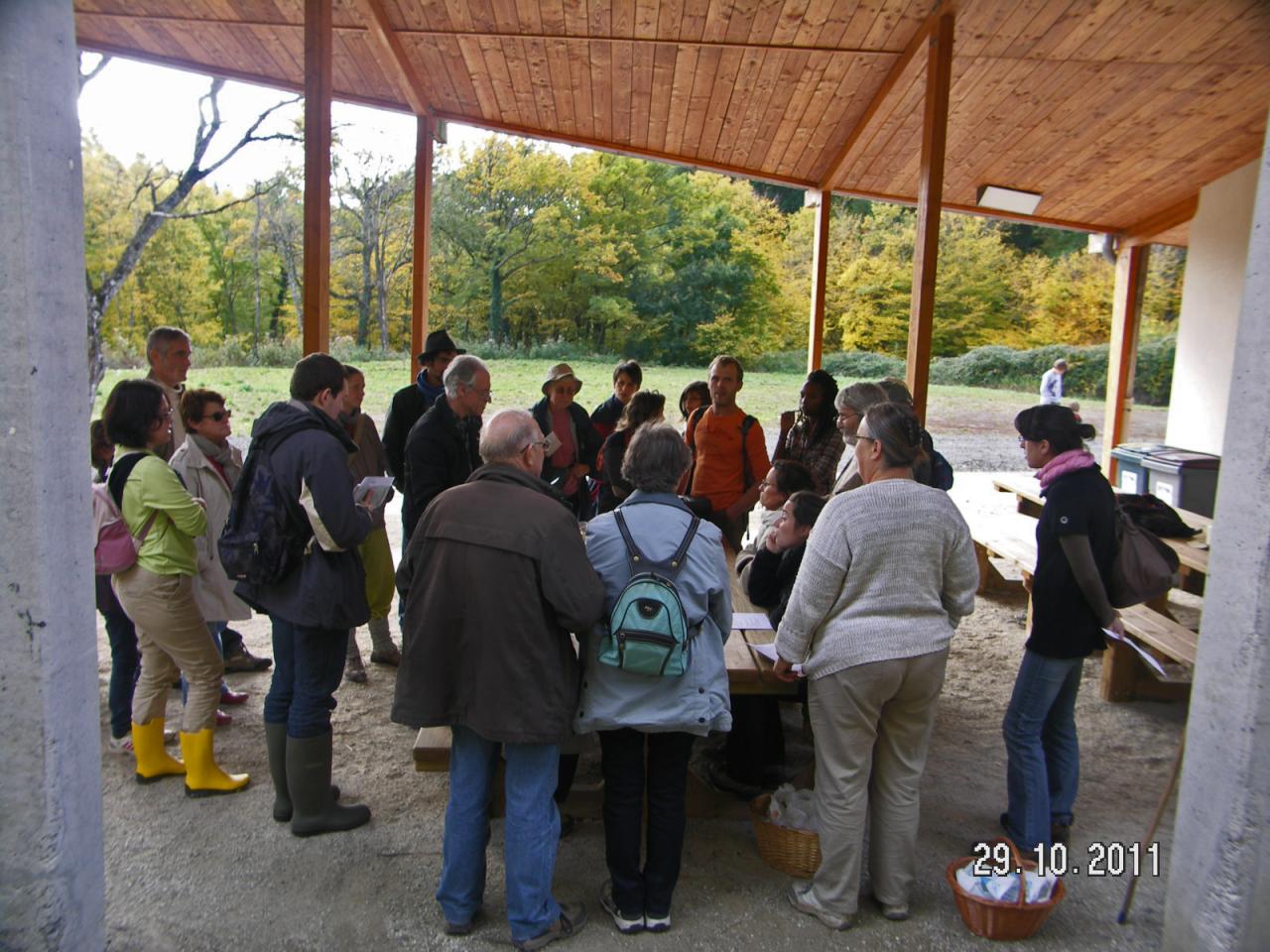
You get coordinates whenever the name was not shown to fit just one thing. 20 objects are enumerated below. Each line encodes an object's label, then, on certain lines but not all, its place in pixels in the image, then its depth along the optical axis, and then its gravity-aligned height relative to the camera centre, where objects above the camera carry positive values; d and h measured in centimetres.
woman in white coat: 384 -57
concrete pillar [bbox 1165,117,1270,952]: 211 -71
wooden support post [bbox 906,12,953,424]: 546 +86
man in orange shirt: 515 -51
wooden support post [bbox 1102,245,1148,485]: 1095 +51
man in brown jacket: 252 -78
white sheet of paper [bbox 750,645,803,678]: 316 -98
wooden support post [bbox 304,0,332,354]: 472 +98
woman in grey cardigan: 266 -79
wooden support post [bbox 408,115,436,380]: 737 +103
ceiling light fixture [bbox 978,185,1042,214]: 908 +178
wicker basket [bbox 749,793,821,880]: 310 -163
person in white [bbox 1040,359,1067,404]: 1570 -7
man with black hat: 483 -25
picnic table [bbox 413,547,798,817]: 305 -129
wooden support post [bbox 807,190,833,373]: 835 +78
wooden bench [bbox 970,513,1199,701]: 457 -141
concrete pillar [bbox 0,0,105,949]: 198 -37
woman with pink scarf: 304 -73
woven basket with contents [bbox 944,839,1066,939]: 276 -162
